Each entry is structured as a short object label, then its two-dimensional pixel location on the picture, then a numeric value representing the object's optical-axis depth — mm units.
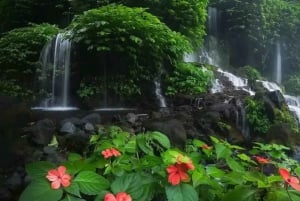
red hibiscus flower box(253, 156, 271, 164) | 1601
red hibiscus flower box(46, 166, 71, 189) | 1183
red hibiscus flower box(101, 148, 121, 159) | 1512
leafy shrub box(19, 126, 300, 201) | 1186
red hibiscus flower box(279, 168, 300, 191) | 1214
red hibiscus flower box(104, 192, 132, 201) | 1182
